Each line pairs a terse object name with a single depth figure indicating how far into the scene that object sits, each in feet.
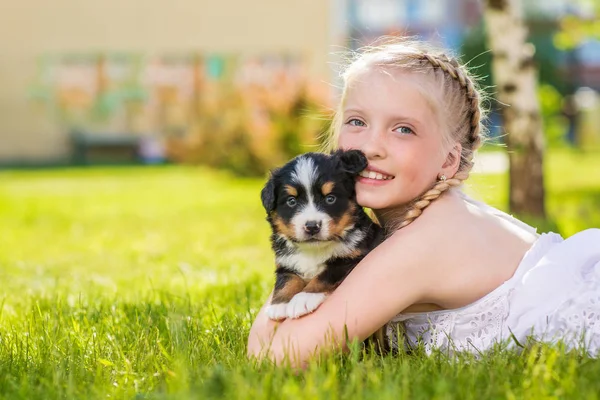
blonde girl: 10.25
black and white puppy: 10.41
